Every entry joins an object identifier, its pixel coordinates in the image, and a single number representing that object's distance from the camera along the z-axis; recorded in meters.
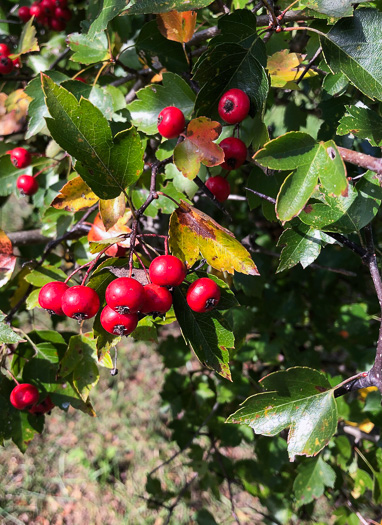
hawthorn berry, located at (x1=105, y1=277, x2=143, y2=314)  0.12
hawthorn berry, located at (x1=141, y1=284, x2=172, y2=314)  0.13
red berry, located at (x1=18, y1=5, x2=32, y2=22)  0.31
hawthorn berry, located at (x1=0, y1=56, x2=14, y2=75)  0.26
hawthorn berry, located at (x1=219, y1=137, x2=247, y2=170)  0.16
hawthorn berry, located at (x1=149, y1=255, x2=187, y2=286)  0.13
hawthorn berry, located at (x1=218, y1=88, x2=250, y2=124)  0.15
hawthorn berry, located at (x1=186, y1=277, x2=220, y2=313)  0.13
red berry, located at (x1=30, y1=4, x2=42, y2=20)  0.29
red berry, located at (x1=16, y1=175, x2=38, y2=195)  0.25
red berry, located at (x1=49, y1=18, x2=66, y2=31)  0.30
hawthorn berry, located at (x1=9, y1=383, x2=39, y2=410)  0.19
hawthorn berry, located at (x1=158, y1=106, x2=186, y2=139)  0.15
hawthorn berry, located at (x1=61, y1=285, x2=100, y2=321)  0.13
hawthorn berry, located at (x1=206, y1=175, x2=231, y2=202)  0.18
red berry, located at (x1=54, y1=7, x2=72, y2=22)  0.30
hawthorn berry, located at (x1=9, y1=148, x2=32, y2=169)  0.25
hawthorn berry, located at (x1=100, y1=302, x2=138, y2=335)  0.13
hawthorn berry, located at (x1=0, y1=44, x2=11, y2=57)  0.28
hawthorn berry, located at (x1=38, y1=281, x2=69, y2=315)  0.15
